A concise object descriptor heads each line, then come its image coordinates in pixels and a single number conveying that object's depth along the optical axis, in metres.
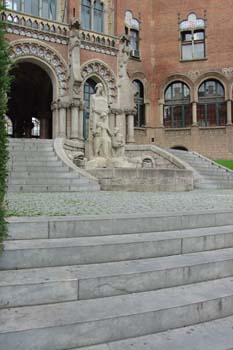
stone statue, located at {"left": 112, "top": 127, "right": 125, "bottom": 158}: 14.30
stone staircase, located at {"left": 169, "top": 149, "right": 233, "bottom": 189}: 16.02
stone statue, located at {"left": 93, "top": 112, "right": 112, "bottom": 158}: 13.83
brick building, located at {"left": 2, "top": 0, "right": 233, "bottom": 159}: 28.08
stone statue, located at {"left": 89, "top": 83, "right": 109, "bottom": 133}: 14.20
